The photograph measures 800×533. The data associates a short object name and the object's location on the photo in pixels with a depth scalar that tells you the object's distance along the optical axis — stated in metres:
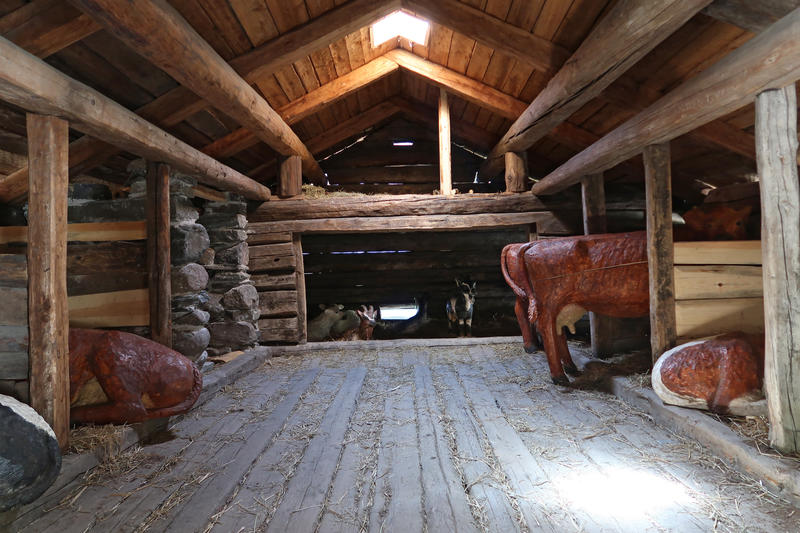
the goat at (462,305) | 7.88
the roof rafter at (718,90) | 1.98
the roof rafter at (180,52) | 2.25
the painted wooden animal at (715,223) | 3.90
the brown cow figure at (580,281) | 3.74
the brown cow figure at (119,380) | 2.77
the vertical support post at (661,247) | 3.45
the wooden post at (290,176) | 6.08
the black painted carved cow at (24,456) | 1.86
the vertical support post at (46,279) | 2.38
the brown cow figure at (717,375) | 2.61
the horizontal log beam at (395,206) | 6.06
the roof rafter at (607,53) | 2.36
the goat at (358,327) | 8.03
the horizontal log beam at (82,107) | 2.05
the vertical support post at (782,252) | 2.21
